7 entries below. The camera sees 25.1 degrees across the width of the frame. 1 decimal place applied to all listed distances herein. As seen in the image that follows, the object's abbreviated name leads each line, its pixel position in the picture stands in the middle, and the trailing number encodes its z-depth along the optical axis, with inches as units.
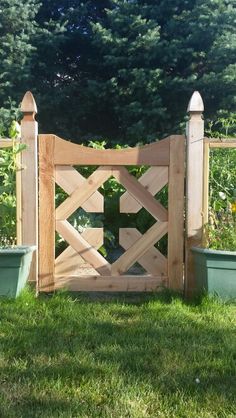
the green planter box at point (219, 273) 140.3
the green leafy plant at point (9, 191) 151.7
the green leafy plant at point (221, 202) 148.4
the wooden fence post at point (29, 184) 152.8
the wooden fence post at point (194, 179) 153.4
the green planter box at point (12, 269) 138.1
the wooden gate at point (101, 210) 154.9
